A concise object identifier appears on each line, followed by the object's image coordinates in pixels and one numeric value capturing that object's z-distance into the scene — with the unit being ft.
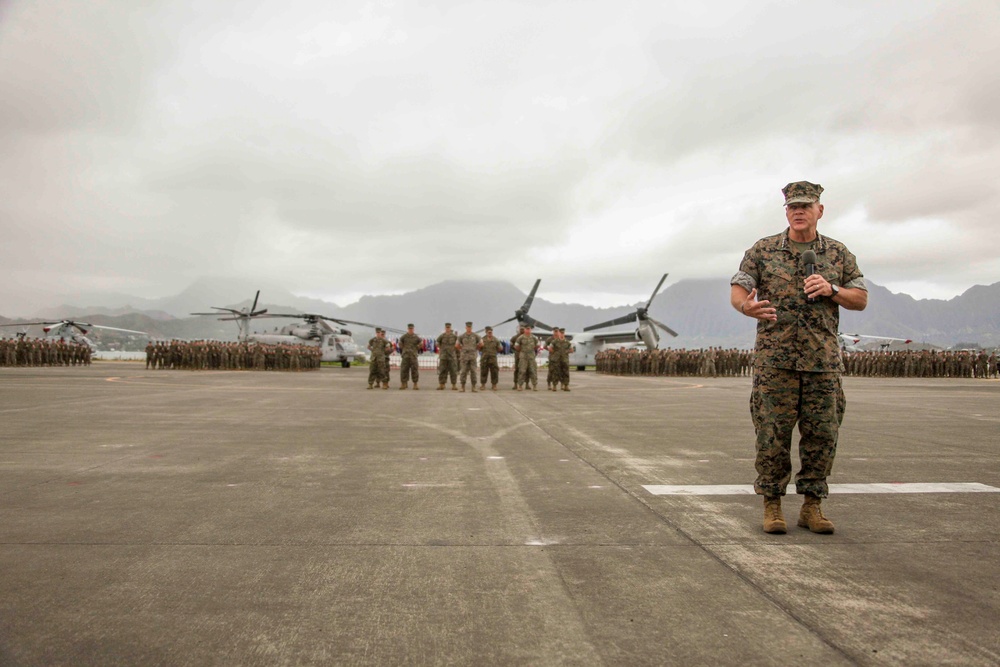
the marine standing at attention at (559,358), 63.82
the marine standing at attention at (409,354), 65.16
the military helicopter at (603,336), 134.62
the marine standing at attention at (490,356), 67.10
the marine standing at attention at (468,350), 63.18
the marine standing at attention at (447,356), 66.85
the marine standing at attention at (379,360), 64.95
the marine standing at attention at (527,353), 65.98
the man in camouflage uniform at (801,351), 13.46
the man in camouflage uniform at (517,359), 66.59
